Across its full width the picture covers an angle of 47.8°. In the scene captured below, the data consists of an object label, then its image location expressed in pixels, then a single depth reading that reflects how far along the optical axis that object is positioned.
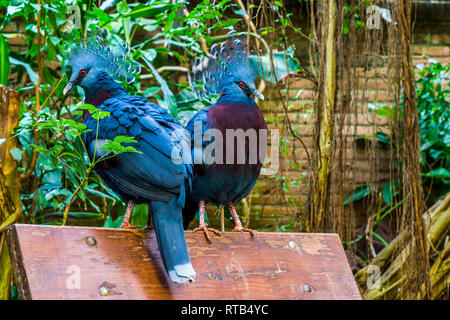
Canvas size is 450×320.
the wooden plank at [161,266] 1.37
